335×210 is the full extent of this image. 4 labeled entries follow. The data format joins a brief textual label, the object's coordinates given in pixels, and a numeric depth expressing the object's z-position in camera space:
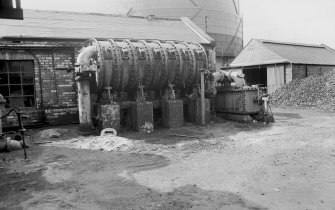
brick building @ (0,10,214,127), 10.84
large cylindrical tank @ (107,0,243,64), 23.59
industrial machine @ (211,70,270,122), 11.52
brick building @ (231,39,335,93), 21.02
